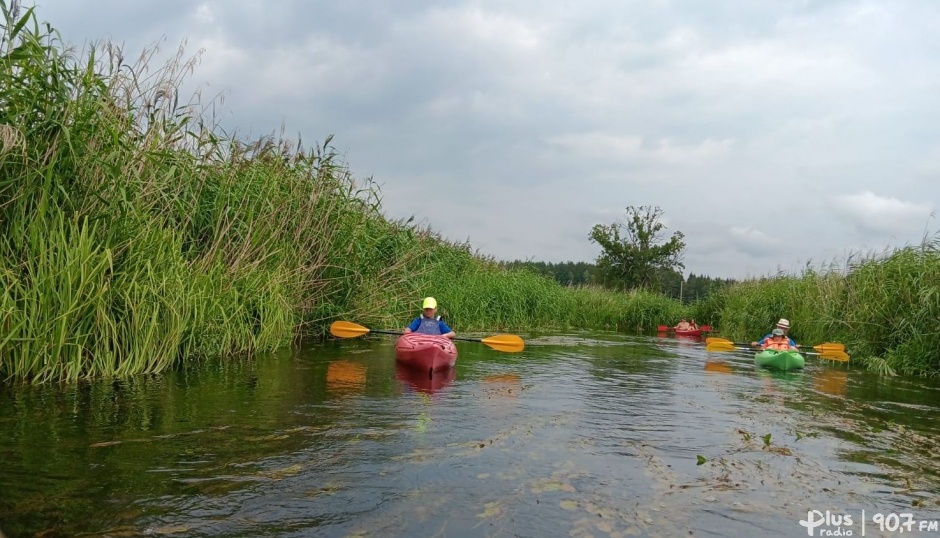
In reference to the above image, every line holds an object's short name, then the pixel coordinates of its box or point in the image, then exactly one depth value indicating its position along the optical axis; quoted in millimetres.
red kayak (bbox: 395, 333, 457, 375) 8312
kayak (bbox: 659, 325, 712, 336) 21297
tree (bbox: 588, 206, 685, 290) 32312
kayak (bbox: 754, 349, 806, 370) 10695
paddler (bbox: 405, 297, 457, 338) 9609
